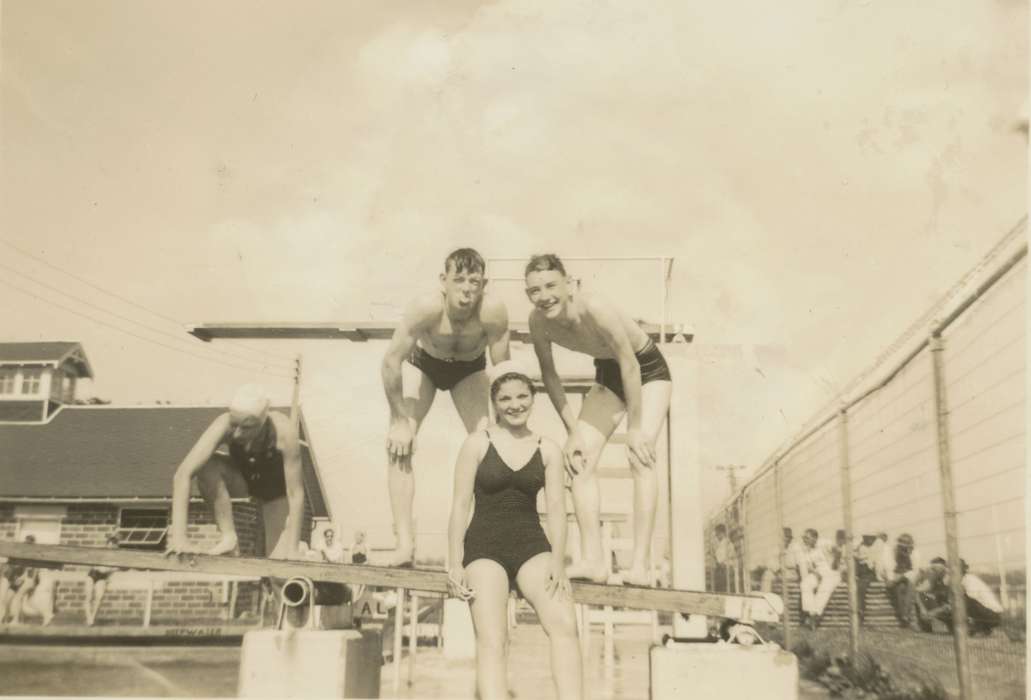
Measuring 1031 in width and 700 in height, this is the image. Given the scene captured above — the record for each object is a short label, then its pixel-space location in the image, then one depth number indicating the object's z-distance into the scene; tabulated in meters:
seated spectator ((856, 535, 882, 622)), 7.73
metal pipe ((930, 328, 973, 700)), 4.64
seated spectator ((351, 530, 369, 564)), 6.83
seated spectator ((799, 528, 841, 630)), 8.27
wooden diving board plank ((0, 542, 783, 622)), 4.43
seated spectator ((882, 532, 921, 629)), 6.52
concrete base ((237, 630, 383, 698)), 4.43
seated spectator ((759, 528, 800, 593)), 8.01
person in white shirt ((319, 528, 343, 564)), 9.22
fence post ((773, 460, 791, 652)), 7.58
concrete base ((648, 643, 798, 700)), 4.23
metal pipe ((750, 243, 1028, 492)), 4.67
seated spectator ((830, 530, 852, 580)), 8.41
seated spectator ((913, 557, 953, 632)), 6.16
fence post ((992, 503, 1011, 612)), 5.10
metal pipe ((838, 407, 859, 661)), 6.39
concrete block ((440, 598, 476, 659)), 8.64
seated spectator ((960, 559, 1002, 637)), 5.46
